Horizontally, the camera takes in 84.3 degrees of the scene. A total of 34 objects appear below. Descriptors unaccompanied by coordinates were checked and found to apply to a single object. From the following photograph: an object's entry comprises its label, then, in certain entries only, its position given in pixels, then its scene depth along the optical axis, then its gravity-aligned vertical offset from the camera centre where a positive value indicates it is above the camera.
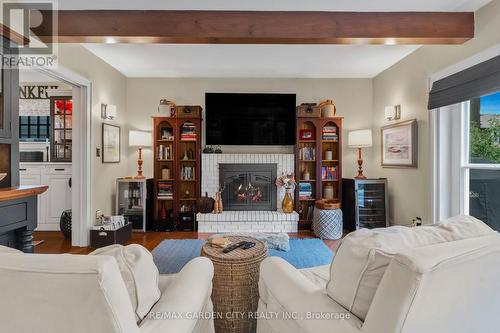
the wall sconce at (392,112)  4.00 +0.79
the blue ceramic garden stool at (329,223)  4.03 -0.85
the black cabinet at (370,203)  4.20 -0.57
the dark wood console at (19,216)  1.93 -0.37
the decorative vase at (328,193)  4.66 -0.46
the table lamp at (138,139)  4.53 +0.44
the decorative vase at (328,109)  4.57 +0.94
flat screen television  4.66 +0.80
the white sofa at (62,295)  0.75 -0.36
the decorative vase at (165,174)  4.68 -0.14
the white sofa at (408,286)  0.80 -0.39
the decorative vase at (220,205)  4.48 -0.64
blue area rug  3.06 -1.08
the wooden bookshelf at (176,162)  4.59 +0.06
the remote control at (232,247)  1.94 -0.59
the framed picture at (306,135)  4.71 +0.52
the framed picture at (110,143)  4.04 +0.34
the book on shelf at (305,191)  4.66 -0.43
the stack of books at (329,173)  4.69 -0.13
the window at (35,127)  4.73 +0.66
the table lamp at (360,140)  4.39 +0.41
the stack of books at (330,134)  4.68 +0.54
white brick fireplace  4.37 -0.85
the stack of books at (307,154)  4.70 +0.20
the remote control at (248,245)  2.01 -0.59
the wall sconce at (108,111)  4.02 +0.80
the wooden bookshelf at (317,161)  4.61 +0.08
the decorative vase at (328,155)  4.72 +0.18
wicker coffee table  1.74 -0.82
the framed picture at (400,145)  3.59 +0.30
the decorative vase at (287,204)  4.50 -0.63
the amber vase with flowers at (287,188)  4.50 -0.37
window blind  2.35 +0.78
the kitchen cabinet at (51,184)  4.27 -0.29
